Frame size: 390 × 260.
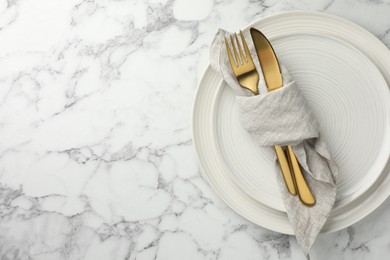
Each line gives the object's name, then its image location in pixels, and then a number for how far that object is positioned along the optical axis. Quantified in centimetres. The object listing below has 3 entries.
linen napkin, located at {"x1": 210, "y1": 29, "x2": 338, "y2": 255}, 78
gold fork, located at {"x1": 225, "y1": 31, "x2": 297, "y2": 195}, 80
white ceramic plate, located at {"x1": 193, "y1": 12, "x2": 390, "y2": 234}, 82
